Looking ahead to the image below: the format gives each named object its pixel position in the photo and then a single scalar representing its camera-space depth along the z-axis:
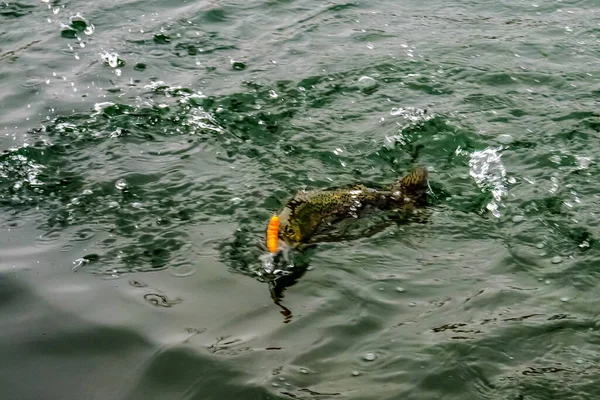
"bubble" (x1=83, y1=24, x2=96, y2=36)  8.52
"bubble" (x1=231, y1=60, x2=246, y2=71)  7.50
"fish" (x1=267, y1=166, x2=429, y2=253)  4.48
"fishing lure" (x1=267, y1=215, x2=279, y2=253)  4.27
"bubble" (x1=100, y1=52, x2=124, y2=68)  7.69
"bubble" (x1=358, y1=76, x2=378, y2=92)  7.07
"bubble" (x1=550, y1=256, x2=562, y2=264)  4.56
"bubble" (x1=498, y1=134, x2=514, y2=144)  6.09
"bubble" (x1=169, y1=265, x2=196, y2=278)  4.37
